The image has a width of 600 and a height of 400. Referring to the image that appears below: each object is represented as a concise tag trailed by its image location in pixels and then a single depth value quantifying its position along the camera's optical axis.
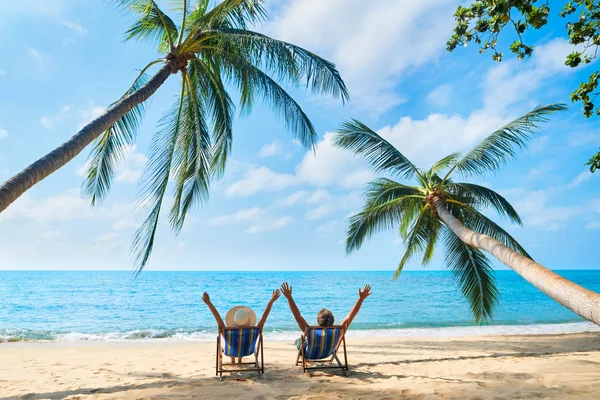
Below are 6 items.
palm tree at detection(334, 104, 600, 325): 8.07
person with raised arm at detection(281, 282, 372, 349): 5.09
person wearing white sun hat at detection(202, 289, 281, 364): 5.28
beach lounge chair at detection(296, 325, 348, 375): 5.03
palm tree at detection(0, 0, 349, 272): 6.04
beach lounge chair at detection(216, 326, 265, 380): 5.00
